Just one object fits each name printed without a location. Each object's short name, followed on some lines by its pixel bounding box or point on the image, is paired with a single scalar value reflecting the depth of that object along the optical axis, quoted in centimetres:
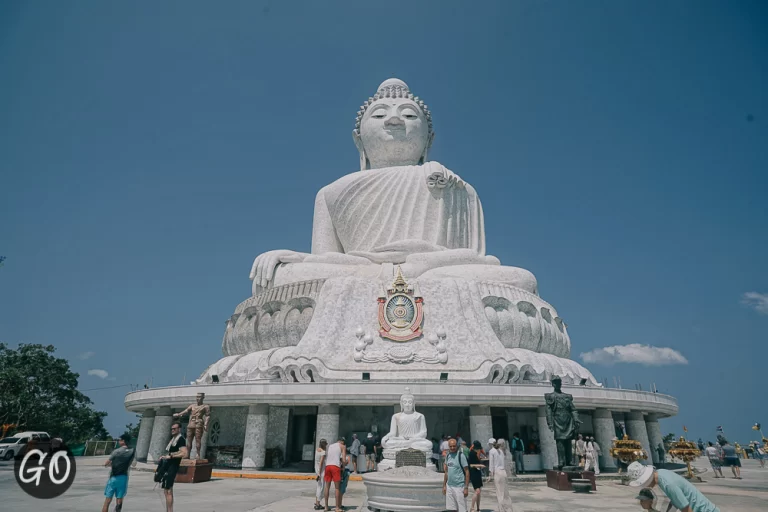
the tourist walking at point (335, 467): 655
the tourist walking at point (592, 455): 1171
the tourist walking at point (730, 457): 1241
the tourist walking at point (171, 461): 558
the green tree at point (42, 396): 2534
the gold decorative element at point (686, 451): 1112
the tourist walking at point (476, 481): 654
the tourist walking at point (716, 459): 1266
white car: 1680
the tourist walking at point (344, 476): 680
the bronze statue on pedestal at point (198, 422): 996
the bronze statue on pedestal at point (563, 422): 977
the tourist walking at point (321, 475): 678
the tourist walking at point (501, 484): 663
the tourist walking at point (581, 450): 1220
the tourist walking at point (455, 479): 598
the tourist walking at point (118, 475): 560
